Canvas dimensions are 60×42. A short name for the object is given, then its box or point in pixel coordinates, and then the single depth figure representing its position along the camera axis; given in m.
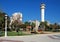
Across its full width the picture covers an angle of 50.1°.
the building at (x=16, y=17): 34.70
